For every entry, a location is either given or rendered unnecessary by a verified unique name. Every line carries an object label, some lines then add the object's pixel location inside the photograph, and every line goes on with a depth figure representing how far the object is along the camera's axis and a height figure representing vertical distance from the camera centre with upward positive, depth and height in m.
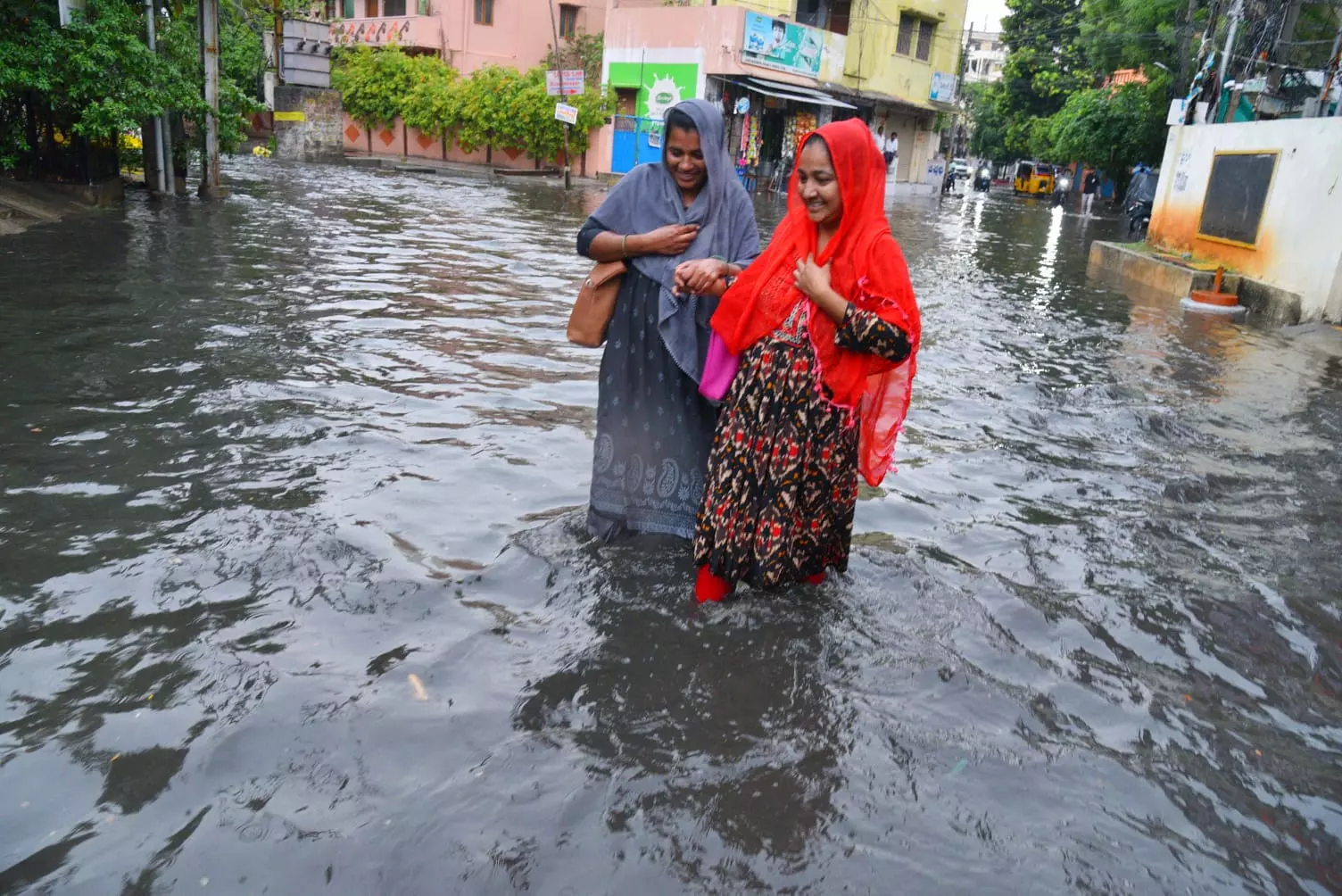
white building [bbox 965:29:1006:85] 99.56 +14.21
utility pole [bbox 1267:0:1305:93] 14.91 +2.74
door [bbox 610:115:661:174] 28.03 +0.69
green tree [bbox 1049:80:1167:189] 30.27 +2.42
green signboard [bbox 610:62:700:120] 27.45 +2.43
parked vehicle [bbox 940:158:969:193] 57.61 +1.43
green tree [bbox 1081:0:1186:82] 24.78 +4.65
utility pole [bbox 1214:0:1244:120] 14.32 +2.50
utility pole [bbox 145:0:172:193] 13.70 -0.40
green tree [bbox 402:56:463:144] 31.00 +1.54
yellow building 26.92 +3.33
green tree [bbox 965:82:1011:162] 49.44 +3.58
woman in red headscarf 2.90 -0.56
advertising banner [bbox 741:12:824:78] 26.72 +3.69
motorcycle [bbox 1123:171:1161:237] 20.88 +0.16
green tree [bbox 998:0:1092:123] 40.03 +5.89
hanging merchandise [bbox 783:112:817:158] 29.38 +1.51
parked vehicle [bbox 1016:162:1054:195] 46.91 +1.09
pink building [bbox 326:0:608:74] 32.78 +4.10
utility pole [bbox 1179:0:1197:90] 21.88 +3.80
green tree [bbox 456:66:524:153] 29.94 +1.40
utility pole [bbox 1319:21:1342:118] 12.14 +1.81
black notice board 11.95 +0.28
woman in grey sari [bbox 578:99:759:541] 3.25 -0.49
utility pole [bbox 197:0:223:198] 13.47 +0.69
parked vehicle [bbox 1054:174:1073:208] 39.32 +0.48
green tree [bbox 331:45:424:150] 32.06 +2.05
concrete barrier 10.88 -0.83
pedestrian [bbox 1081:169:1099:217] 33.90 +0.63
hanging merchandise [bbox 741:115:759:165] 28.47 +1.02
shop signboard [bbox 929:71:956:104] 35.88 +3.76
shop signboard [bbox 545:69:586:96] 26.95 +2.12
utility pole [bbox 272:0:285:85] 29.45 +3.15
